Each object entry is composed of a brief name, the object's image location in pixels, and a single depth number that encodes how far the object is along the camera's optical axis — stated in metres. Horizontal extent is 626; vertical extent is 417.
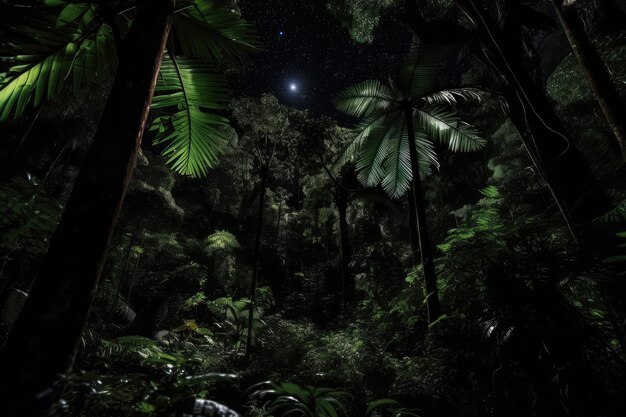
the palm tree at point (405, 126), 7.02
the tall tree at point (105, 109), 0.97
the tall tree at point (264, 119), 13.35
